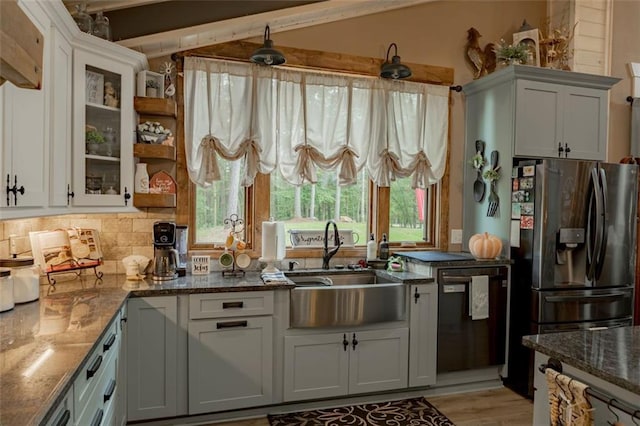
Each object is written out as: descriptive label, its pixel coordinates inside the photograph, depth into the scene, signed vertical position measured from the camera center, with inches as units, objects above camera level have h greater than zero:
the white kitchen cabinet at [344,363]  113.3 -41.9
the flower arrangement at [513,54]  136.8 +48.3
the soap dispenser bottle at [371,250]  139.9 -14.0
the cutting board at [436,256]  128.6 -15.2
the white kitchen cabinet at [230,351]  105.9 -35.9
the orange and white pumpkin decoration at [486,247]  132.8 -11.9
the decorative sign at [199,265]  121.3 -16.9
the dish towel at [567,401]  54.1 -24.6
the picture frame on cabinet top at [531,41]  142.8 +55.0
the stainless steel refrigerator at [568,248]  125.3 -11.5
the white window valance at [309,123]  125.6 +25.2
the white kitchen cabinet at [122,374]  91.9 -37.9
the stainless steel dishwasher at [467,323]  127.0 -34.0
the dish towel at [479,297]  128.3 -26.2
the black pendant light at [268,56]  116.9 +39.7
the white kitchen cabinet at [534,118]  132.9 +28.3
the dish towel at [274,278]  111.9 -19.2
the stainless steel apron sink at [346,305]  112.0 -25.9
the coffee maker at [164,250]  112.2 -12.0
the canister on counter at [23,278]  84.7 -15.1
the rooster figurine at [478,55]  151.8 +52.9
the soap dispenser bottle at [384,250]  140.1 -14.2
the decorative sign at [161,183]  122.1 +5.6
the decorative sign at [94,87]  100.6 +27.0
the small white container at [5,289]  78.9 -16.0
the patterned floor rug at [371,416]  110.8 -54.7
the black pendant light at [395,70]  133.3 +41.6
